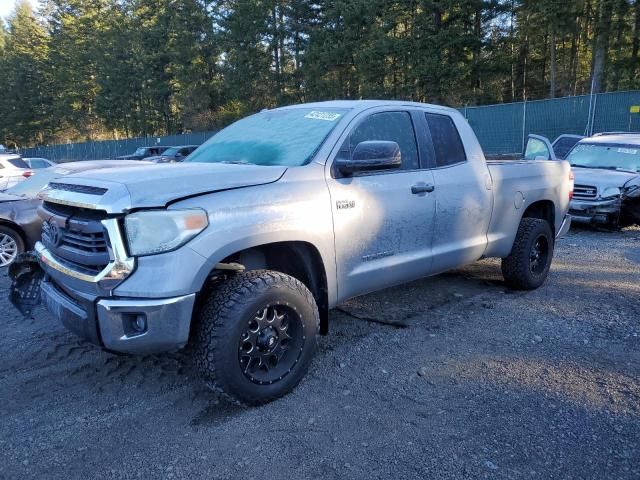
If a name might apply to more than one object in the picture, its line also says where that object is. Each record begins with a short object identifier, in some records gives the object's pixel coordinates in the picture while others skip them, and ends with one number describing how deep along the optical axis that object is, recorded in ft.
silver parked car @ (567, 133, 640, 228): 28.32
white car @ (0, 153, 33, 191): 37.17
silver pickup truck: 8.92
